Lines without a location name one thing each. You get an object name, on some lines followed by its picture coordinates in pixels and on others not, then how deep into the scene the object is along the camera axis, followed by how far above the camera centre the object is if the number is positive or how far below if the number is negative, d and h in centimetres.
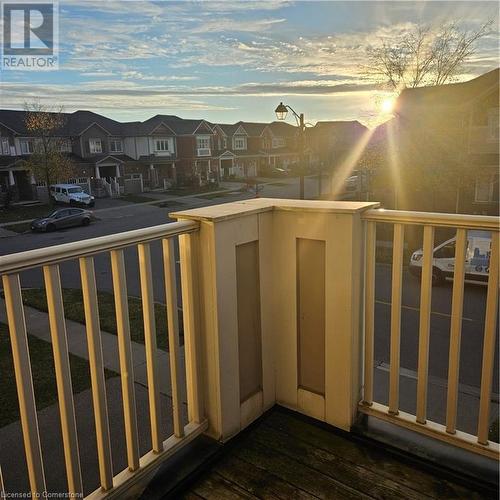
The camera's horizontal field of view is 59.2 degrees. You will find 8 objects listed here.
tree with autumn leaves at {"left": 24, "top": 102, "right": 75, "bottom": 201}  2461 +109
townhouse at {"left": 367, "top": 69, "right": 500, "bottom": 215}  1288 +10
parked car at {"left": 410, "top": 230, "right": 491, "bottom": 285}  620 -191
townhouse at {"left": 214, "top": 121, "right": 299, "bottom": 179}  3819 +95
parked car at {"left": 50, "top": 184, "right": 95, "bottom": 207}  2411 -169
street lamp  1187 +66
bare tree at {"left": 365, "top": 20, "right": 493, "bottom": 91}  1573 +349
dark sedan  1762 -227
